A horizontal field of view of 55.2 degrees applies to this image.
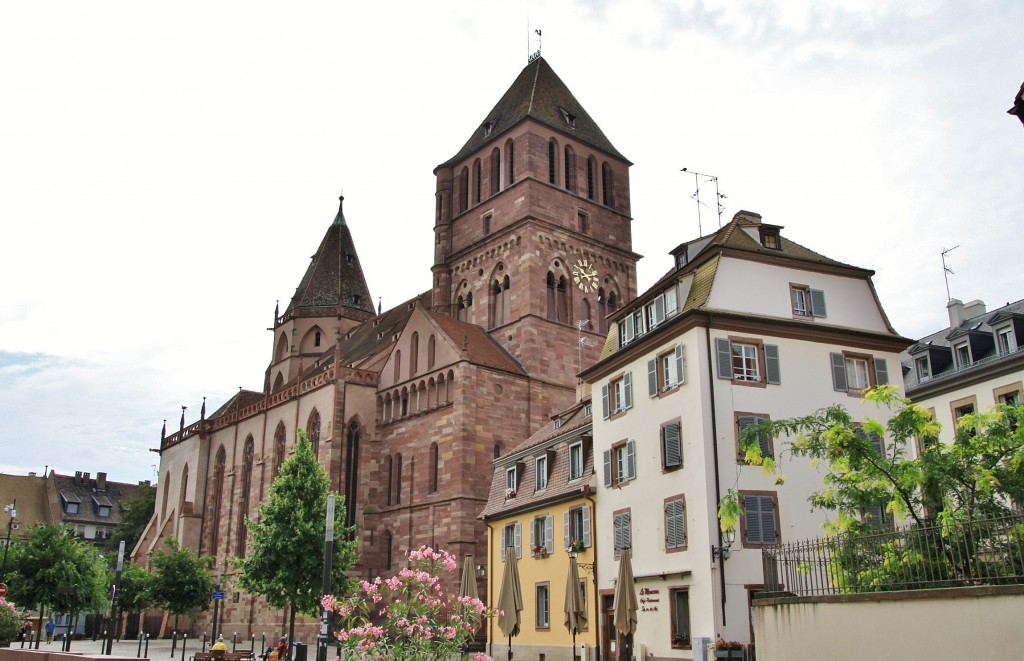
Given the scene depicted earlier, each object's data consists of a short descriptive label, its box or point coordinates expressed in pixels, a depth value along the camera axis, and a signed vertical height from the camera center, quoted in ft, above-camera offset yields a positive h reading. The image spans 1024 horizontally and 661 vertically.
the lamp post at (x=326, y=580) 66.08 +2.26
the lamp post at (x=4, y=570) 150.41 +7.27
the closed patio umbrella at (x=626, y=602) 75.41 +0.80
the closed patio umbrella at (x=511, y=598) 91.61 +1.39
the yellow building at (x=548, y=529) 94.73 +8.55
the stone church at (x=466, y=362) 147.43 +39.26
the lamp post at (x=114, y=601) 115.85 +1.71
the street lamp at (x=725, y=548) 74.49 +4.70
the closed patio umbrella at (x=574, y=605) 83.35 +0.66
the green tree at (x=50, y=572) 147.68 +6.46
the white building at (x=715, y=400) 76.79 +17.46
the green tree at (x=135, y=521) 257.75 +24.25
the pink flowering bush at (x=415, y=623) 48.80 -0.44
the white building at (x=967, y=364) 101.76 +26.42
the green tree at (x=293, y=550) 108.88 +6.93
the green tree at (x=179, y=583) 157.79 +5.06
